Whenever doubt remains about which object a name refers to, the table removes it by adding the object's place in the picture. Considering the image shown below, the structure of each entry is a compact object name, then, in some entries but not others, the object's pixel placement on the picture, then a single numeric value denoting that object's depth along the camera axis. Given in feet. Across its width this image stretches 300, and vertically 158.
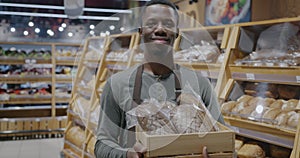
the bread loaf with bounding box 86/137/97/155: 10.73
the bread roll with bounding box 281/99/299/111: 6.52
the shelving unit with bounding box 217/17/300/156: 6.12
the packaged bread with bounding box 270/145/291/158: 6.49
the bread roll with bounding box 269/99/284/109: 6.80
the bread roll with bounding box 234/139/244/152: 7.25
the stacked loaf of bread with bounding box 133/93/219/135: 3.41
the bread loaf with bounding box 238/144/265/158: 6.89
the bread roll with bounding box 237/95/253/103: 7.50
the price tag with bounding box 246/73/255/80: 6.95
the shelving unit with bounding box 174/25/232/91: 7.88
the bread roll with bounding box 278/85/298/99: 6.98
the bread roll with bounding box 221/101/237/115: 7.42
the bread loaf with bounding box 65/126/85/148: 12.15
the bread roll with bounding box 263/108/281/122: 6.36
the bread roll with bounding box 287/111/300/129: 5.86
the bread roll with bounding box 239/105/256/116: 6.99
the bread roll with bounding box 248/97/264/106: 7.22
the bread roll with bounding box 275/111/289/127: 6.07
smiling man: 3.91
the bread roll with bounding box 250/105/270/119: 6.74
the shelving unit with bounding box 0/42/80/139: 18.25
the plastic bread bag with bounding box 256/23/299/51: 6.75
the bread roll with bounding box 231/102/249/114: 7.22
